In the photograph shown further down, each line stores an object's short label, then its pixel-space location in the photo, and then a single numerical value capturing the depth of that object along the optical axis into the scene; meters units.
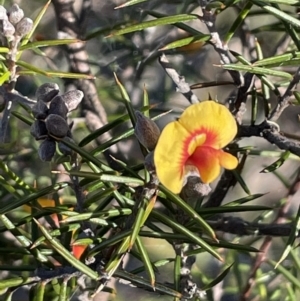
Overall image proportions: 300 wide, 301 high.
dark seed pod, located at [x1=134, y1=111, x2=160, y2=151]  0.23
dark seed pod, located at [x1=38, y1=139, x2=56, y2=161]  0.24
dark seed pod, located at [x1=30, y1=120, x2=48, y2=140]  0.24
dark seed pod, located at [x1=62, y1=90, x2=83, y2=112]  0.24
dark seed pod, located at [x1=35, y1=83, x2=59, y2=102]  0.24
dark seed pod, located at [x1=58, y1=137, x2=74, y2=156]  0.24
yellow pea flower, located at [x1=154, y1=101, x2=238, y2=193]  0.22
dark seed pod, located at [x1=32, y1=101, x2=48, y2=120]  0.24
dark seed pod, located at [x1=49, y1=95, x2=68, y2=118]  0.24
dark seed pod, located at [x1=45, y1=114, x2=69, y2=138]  0.23
